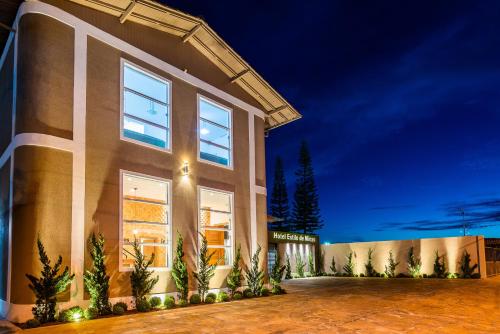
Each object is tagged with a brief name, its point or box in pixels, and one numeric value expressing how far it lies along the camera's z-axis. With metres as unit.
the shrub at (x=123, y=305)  8.94
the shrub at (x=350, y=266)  22.28
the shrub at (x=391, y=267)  21.06
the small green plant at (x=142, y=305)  9.19
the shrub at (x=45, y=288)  7.73
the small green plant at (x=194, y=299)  10.63
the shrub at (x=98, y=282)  8.51
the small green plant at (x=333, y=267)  23.09
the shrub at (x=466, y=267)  19.34
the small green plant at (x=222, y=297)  11.25
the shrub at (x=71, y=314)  7.91
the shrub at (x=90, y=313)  8.21
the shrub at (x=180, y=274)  10.45
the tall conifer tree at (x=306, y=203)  39.41
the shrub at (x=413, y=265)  20.55
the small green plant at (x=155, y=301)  9.62
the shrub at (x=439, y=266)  19.81
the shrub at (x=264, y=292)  12.54
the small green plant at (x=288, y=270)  21.05
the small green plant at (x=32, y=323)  7.43
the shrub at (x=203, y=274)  11.07
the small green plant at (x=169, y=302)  9.84
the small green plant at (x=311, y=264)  22.92
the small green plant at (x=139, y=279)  9.38
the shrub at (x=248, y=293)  12.12
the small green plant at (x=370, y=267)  21.72
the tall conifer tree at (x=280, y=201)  40.97
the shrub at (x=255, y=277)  12.54
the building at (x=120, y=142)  8.39
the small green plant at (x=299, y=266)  21.78
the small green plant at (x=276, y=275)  13.20
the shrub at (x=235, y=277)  12.00
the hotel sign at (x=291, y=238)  20.59
